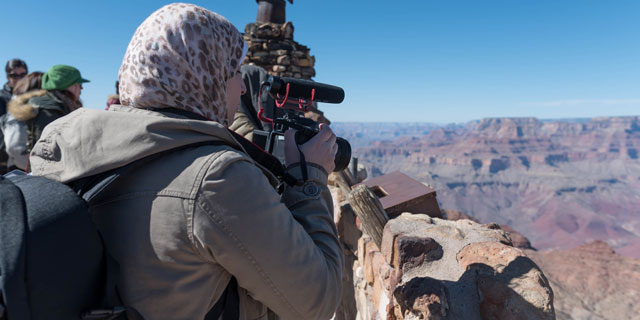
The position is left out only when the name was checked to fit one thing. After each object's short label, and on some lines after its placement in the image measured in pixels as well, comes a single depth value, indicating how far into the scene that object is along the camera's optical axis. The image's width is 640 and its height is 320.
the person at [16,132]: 2.65
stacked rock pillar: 7.09
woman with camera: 0.71
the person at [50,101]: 2.62
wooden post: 2.08
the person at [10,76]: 3.38
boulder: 1.36
